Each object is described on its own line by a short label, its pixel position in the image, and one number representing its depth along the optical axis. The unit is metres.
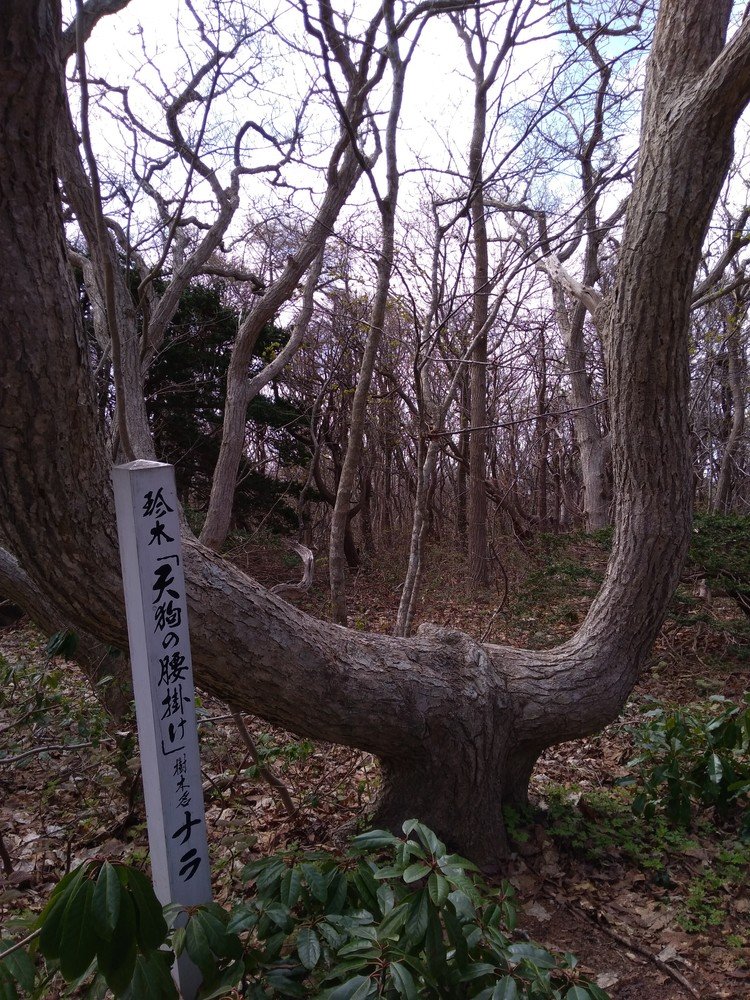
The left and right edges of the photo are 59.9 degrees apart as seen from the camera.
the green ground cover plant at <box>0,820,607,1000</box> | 1.28
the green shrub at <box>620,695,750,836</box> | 2.78
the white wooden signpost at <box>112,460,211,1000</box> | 1.57
